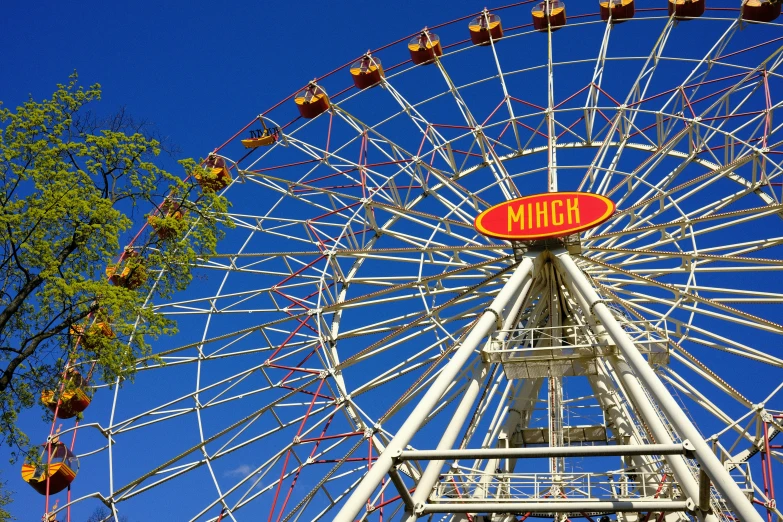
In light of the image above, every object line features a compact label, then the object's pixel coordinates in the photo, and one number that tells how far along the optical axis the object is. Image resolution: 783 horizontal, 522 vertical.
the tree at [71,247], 12.04
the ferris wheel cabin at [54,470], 17.08
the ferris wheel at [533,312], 13.54
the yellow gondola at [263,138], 22.55
